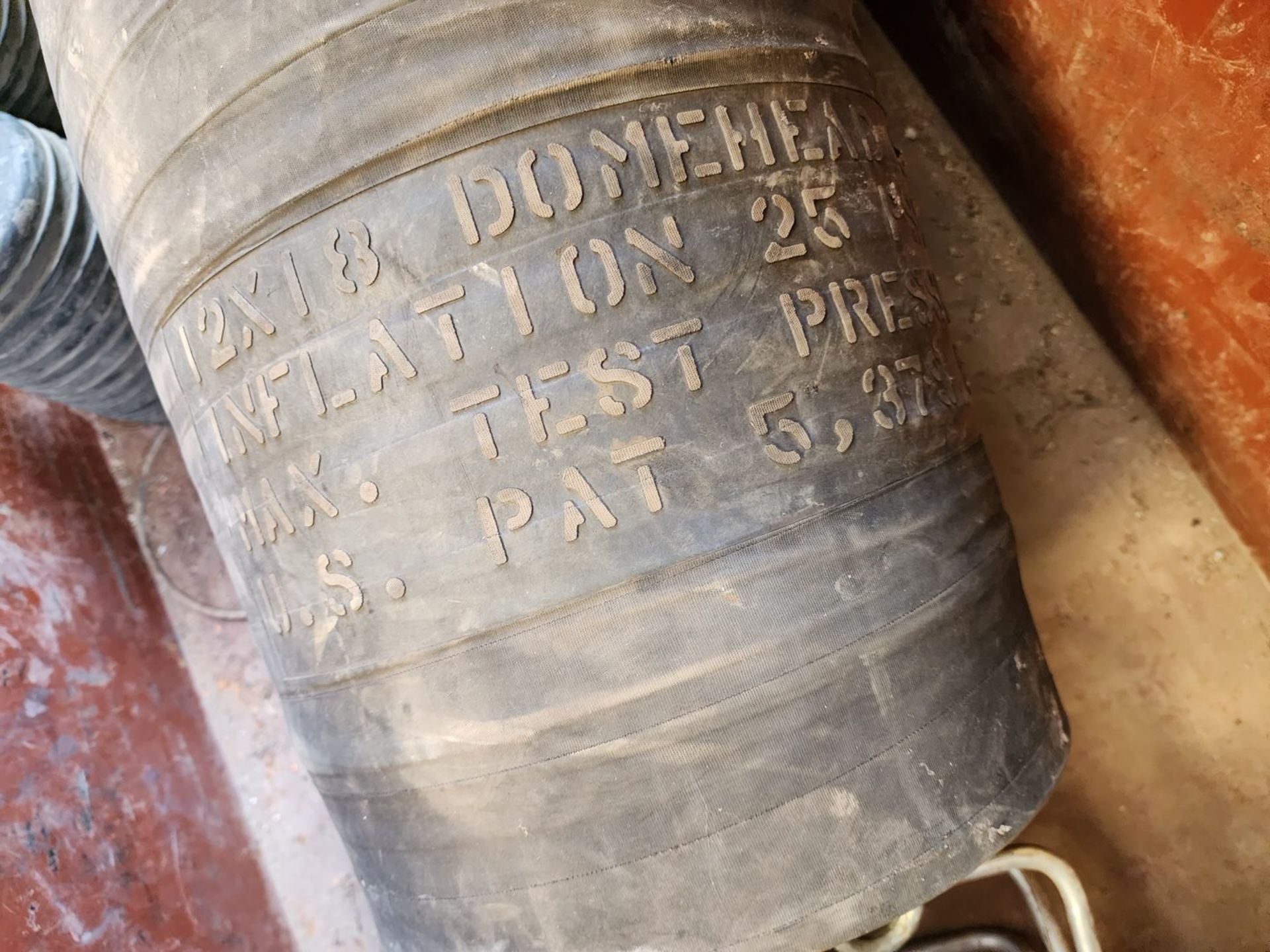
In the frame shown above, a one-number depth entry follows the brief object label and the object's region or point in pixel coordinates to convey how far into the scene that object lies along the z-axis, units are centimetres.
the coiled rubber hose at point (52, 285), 53
